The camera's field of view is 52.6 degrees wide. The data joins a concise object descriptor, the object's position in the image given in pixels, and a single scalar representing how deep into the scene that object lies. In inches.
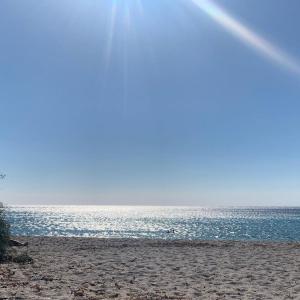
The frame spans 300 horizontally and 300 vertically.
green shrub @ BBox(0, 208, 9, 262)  466.4
